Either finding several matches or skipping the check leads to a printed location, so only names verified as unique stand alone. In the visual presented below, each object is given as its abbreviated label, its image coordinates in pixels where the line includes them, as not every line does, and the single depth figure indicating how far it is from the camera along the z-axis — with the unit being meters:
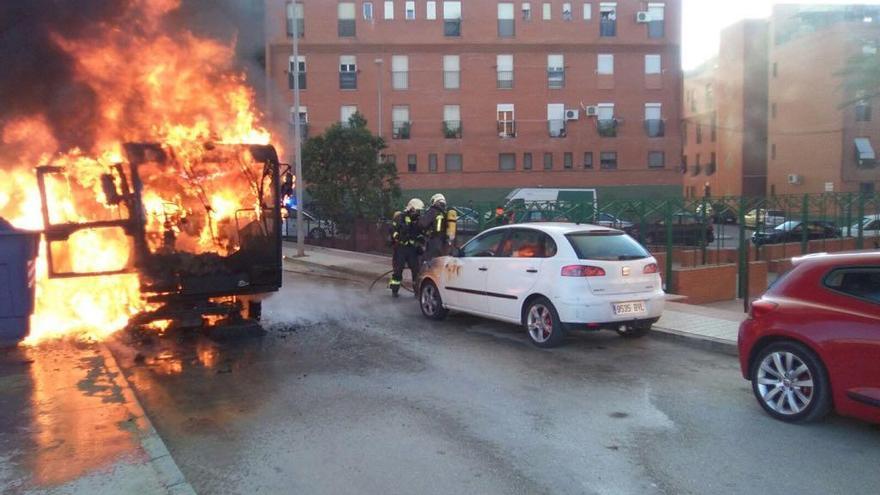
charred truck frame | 7.69
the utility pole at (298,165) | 17.83
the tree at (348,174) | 21.44
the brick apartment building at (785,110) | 26.17
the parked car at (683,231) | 12.59
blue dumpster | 7.18
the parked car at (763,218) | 12.83
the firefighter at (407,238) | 11.61
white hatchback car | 7.28
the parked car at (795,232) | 14.48
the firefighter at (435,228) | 11.27
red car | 4.48
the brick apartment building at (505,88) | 37.59
